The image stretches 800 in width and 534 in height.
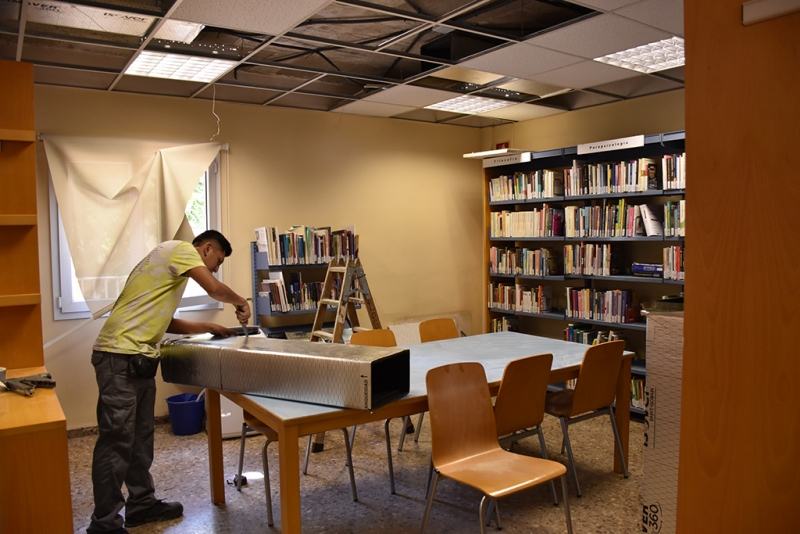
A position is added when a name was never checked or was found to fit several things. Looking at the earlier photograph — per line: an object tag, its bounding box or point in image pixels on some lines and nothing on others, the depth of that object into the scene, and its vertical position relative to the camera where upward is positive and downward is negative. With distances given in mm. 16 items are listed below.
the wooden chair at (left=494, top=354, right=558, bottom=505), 2965 -800
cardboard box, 2119 -662
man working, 2875 -594
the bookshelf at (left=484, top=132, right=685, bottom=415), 4809 +9
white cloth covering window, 4355 +389
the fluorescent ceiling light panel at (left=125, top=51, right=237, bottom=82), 3861 +1240
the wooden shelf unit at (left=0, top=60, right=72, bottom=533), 2949 +59
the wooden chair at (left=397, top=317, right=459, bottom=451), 4426 -659
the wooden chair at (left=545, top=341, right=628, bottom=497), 3379 -879
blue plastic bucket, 4527 -1284
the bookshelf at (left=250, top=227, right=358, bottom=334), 4840 -171
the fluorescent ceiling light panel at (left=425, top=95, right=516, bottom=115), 5133 +1230
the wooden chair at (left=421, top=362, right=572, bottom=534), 2621 -959
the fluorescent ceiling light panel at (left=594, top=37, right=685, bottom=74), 3803 +1237
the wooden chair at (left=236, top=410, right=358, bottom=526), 3030 -961
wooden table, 2398 -728
